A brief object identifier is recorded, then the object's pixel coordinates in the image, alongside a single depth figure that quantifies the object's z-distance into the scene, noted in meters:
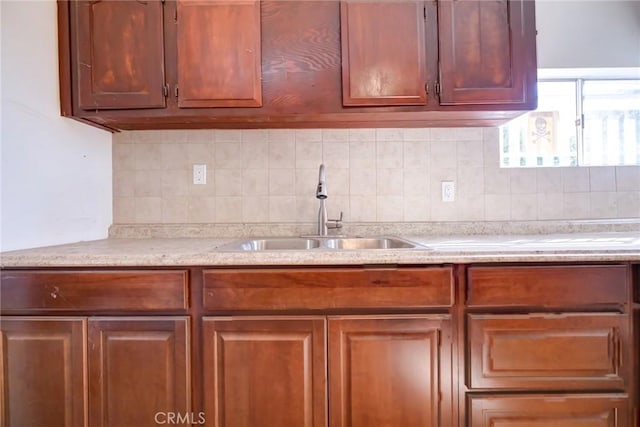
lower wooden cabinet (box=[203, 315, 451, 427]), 1.17
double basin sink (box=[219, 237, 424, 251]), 1.74
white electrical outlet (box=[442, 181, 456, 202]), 1.84
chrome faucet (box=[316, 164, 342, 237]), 1.71
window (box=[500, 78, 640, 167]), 1.92
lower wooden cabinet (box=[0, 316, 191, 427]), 1.18
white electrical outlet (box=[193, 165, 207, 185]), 1.84
